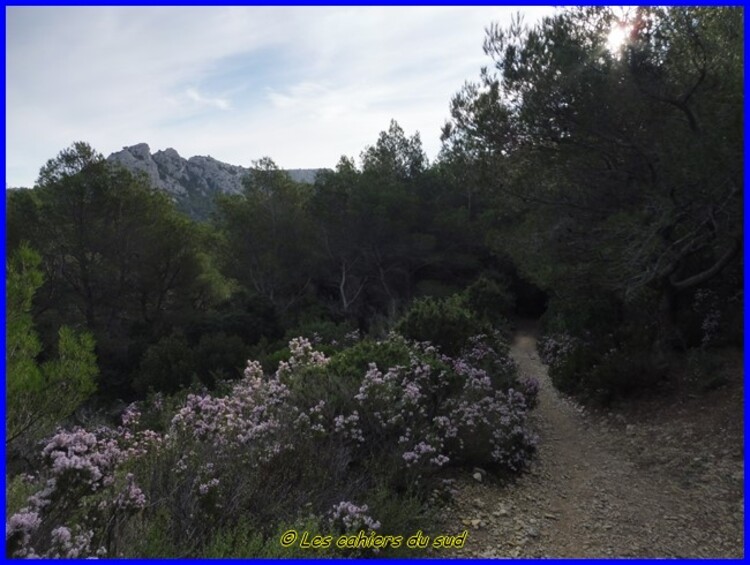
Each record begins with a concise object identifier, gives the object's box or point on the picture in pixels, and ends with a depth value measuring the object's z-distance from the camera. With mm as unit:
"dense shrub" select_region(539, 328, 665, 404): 7996
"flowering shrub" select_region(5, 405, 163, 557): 2740
